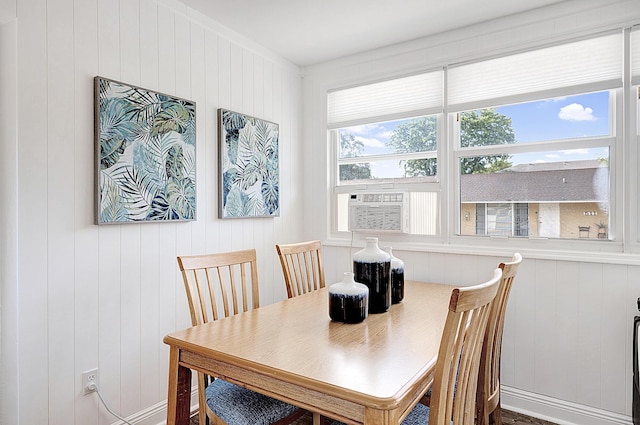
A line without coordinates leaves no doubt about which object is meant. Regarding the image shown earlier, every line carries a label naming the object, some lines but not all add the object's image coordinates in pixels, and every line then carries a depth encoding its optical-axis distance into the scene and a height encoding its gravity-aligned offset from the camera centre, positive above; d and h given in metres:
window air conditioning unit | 2.92 -0.01
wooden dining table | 1.05 -0.49
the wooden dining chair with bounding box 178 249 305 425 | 1.46 -0.75
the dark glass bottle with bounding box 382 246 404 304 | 1.99 -0.37
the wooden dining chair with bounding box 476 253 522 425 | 1.56 -0.62
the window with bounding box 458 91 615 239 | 2.32 +0.28
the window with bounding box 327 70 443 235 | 2.88 +0.57
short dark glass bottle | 1.62 -0.38
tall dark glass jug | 1.79 -0.30
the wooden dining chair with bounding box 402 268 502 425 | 1.00 -0.41
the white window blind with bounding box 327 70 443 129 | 2.85 +0.89
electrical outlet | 1.91 -0.85
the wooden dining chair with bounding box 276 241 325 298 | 2.26 -0.37
